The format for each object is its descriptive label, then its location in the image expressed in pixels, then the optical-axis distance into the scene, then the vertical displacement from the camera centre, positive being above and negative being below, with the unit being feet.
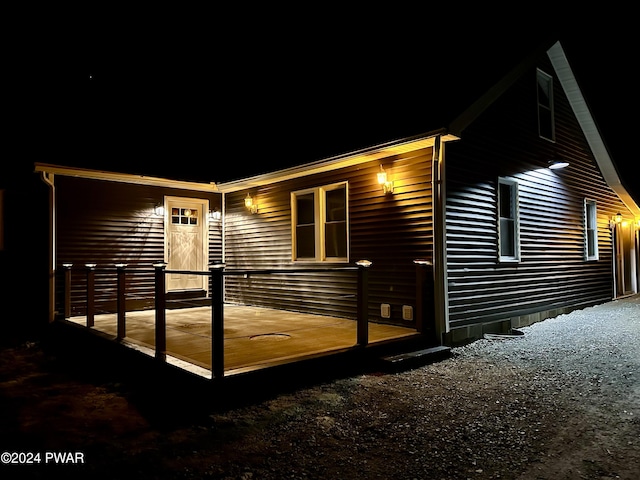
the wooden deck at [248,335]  17.11 -4.16
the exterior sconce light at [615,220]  41.22 +2.72
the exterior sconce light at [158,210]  33.63 +3.43
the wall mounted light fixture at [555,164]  29.94 +5.88
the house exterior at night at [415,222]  23.39 +2.06
